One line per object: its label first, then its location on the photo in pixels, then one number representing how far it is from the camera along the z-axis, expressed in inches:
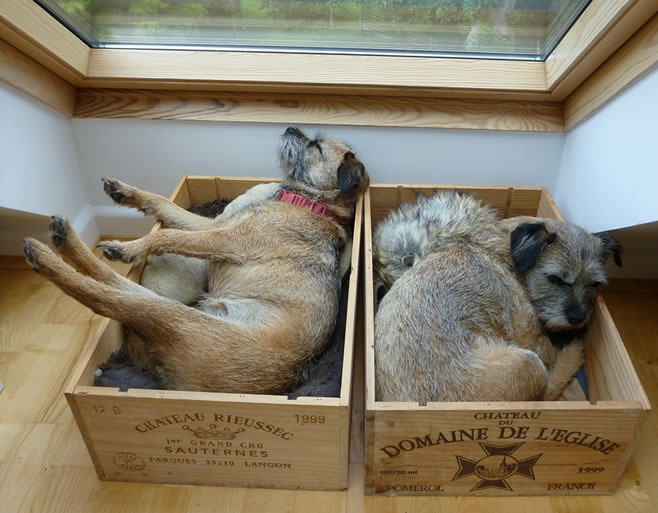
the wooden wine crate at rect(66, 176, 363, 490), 54.2
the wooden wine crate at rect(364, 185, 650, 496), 54.1
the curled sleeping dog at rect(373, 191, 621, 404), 60.3
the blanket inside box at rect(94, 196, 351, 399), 61.6
